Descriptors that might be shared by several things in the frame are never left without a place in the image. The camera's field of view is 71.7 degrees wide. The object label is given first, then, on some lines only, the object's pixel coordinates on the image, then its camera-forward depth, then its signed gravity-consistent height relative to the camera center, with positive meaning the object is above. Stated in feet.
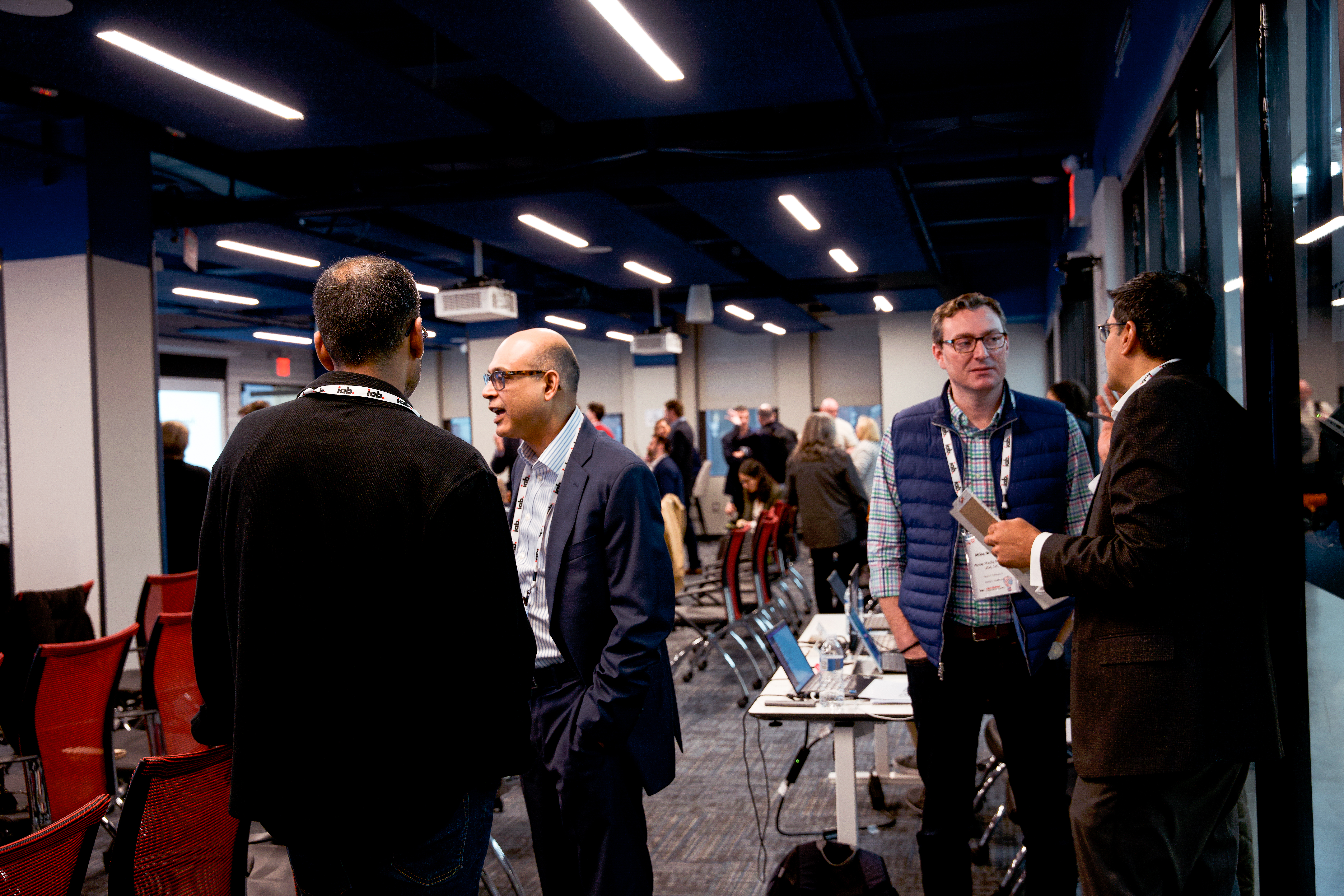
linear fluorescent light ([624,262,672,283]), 33.19 +6.55
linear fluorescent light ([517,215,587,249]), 25.46 +6.35
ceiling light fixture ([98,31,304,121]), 13.74 +6.24
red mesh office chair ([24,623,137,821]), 10.19 -2.83
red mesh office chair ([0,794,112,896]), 4.90 -2.15
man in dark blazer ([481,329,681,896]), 6.50 -1.39
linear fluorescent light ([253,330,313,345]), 50.42 +6.70
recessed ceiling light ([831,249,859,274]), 32.04 +6.55
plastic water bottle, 9.35 -2.48
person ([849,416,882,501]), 27.76 -0.40
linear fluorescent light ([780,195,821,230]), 24.44 +6.39
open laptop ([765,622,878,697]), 9.52 -2.32
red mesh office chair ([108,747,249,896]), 5.93 -2.50
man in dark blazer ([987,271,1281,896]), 5.33 -1.19
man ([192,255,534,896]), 4.16 -0.76
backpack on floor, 8.19 -3.86
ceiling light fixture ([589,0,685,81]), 13.10 +6.22
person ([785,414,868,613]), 22.72 -1.37
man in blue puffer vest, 7.51 -1.39
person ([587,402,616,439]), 31.89 +1.29
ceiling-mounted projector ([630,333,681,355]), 41.52 +4.67
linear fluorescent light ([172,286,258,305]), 37.37 +6.79
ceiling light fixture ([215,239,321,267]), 27.91 +6.48
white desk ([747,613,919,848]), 8.96 -2.69
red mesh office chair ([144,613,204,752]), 11.69 -2.80
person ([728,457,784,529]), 27.02 -1.18
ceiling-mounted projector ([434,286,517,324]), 26.73 +4.33
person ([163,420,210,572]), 18.67 -0.72
